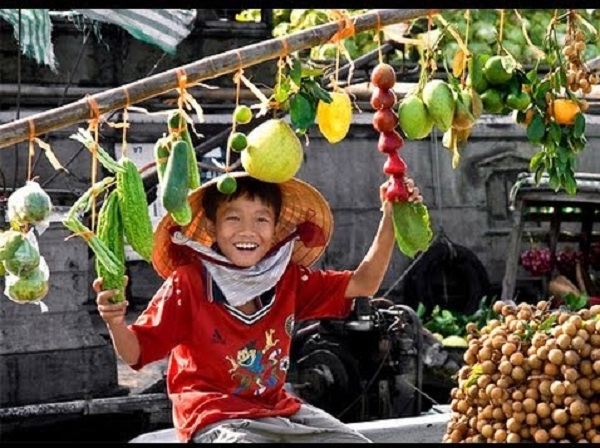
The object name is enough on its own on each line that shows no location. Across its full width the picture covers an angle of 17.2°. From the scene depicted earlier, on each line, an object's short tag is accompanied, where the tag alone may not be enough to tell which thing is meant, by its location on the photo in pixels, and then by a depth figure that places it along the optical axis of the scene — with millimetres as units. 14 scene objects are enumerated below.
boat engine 11947
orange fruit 6923
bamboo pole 6046
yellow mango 6635
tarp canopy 14025
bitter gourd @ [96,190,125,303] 6162
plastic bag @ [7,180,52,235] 6186
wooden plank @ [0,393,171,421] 11606
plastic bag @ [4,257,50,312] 6282
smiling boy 6719
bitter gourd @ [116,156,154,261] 6105
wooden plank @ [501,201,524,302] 13858
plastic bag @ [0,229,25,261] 6246
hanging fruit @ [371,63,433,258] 6480
